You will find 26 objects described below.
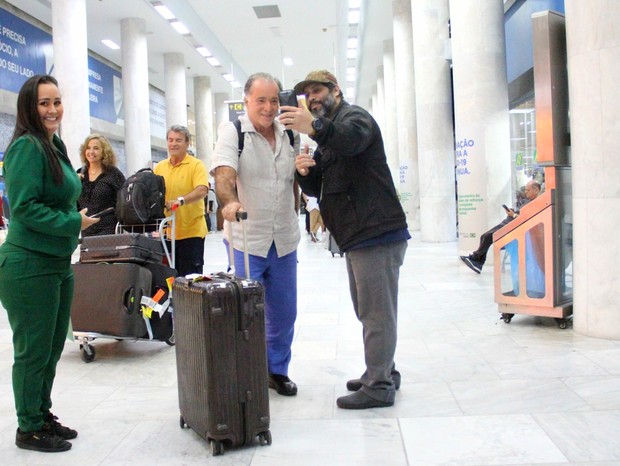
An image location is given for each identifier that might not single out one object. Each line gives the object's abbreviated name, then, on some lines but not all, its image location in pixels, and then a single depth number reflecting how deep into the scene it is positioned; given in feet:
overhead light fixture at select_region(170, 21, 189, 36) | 66.23
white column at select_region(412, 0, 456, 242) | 50.29
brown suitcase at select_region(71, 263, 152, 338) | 16.01
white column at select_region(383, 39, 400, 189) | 84.38
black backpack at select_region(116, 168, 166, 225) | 16.88
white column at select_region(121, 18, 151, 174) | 67.51
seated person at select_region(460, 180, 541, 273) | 31.12
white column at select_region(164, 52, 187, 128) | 81.56
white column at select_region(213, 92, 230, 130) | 115.44
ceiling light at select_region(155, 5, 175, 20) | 60.80
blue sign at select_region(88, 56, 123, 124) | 74.69
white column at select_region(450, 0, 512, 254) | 36.73
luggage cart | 16.12
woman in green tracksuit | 9.89
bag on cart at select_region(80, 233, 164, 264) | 16.17
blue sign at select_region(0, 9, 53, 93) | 55.36
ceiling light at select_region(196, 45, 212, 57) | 77.76
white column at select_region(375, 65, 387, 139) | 103.57
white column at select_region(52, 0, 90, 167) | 48.88
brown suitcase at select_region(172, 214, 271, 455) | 9.89
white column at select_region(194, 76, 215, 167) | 97.30
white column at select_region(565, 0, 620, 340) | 16.15
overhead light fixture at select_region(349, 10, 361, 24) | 67.40
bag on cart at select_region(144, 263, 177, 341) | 16.66
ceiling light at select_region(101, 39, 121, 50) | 75.77
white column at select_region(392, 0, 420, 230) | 63.87
